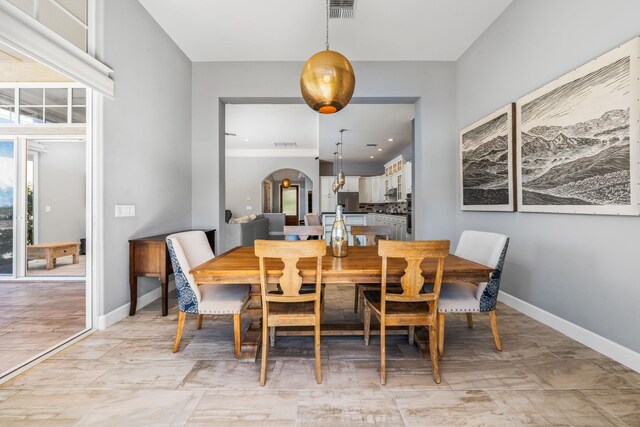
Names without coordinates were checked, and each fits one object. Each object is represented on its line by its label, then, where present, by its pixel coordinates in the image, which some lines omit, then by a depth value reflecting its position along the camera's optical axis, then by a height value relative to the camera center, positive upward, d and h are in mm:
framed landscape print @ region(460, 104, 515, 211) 2863 +557
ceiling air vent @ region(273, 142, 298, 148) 8492 +2044
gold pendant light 1947 +907
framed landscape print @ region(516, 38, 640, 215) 1801 +535
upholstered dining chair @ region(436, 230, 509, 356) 1961 -556
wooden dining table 1688 -346
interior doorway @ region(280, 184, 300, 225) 13941 +573
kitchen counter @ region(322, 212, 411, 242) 6488 -167
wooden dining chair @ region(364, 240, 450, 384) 1567 -449
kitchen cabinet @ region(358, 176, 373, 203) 10828 +905
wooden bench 4609 -613
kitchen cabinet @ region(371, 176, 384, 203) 10211 +865
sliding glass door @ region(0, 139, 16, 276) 4199 +123
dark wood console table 2736 -467
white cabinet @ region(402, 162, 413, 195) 7195 +939
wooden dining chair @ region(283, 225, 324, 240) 2889 -174
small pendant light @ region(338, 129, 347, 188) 6996 +842
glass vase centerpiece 2137 -175
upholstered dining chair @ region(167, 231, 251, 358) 1926 -571
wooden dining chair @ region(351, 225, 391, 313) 2834 -183
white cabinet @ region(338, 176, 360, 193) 10648 +1076
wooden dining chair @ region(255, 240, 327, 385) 1548 -407
